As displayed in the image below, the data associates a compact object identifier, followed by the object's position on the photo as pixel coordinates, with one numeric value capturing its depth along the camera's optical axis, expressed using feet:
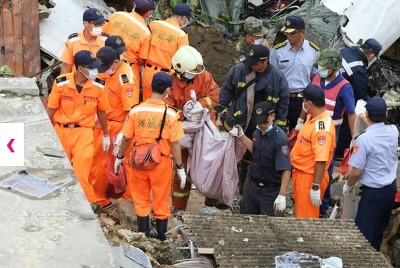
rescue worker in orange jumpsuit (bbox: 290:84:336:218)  40.59
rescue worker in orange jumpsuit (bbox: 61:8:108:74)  49.18
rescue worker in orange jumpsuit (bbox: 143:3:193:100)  51.30
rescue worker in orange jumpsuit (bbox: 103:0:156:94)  51.17
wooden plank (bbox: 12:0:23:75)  58.27
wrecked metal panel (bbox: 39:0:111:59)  61.57
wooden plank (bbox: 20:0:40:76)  59.17
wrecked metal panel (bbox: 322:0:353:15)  65.14
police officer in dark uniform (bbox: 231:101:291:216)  40.12
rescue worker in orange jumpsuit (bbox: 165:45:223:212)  45.59
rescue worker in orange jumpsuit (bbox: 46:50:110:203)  42.24
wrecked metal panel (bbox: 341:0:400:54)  64.10
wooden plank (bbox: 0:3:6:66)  58.08
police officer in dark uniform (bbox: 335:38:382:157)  52.98
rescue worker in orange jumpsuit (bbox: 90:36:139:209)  45.11
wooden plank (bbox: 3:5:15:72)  58.08
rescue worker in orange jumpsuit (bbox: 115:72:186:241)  40.50
